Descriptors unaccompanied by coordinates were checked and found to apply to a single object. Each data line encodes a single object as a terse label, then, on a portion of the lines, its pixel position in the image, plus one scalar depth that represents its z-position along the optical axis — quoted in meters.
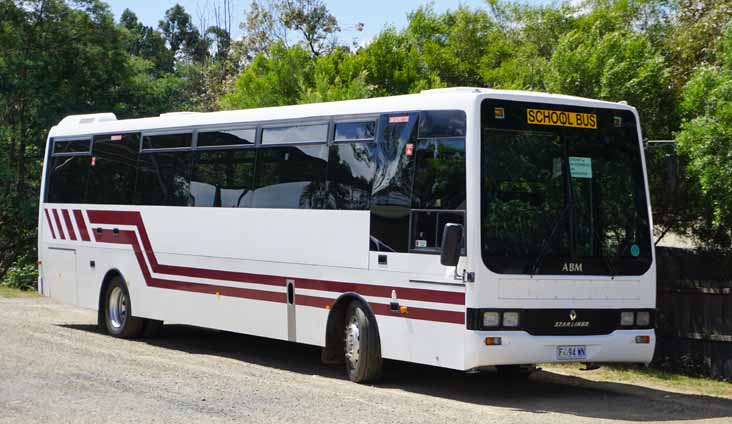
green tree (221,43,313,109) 27.69
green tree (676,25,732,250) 13.30
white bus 11.73
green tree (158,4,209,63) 88.84
